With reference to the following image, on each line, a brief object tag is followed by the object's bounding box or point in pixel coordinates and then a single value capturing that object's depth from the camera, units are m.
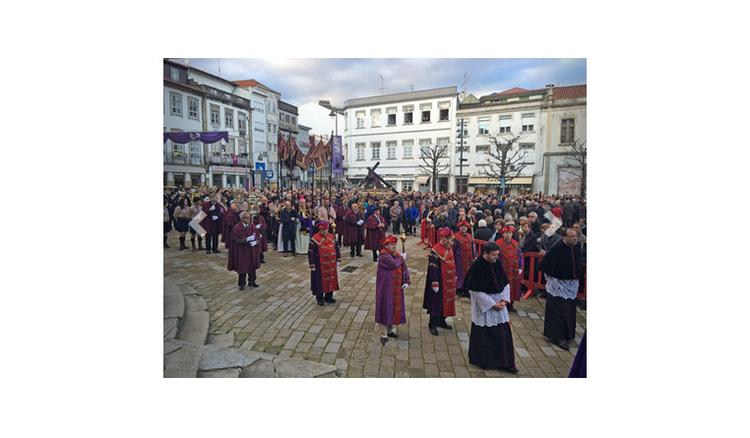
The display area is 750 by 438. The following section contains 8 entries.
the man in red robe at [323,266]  5.11
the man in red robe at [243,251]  5.88
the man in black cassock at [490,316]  3.35
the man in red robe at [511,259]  5.06
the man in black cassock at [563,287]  3.87
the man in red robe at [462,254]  5.79
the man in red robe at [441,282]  4.18
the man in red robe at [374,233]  8.48
